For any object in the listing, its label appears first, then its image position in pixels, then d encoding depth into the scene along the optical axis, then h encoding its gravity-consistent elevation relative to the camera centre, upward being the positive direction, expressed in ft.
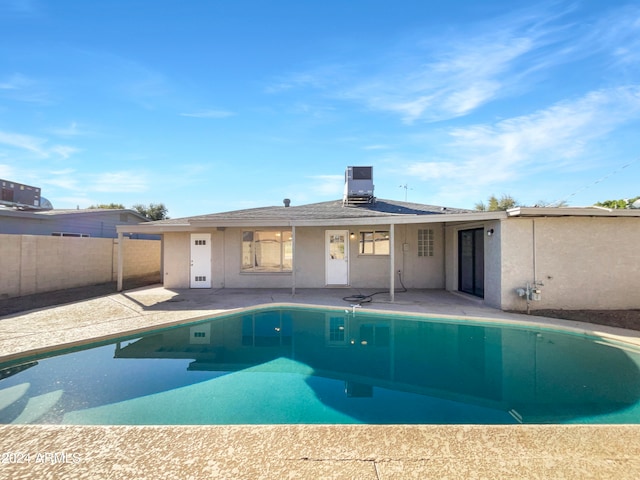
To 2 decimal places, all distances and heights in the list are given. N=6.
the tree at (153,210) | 109.70 +11.73
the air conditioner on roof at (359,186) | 41.19 +7.73
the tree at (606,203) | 66.97 +9.13
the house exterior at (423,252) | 25.29 -1.06
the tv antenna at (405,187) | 67.51 +12.45
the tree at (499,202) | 79.10 +10.57
